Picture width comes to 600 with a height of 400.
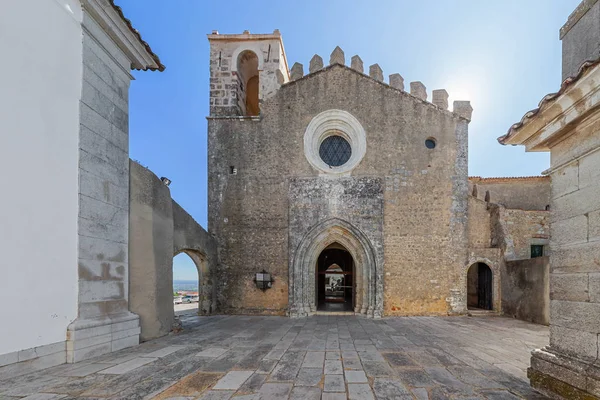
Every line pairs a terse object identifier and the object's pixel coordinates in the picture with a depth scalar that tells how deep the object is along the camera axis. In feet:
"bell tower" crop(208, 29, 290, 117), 37.76
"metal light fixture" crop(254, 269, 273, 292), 33.96
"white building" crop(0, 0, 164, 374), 12.48
